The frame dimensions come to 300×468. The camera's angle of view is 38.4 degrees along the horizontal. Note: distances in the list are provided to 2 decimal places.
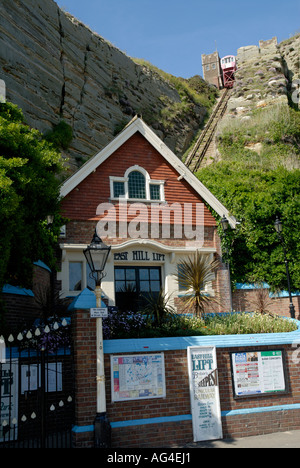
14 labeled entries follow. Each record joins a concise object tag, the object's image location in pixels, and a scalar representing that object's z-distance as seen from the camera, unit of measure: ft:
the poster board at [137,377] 30.50
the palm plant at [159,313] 39.96
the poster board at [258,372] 33.99
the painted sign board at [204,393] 32.19
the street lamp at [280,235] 55.93
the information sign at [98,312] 28.91
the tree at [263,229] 60.90
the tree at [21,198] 32.09
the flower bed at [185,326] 36.50
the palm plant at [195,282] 45.88
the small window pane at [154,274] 55.77
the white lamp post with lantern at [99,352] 27.84
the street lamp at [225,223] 55.47
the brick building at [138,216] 52.37
